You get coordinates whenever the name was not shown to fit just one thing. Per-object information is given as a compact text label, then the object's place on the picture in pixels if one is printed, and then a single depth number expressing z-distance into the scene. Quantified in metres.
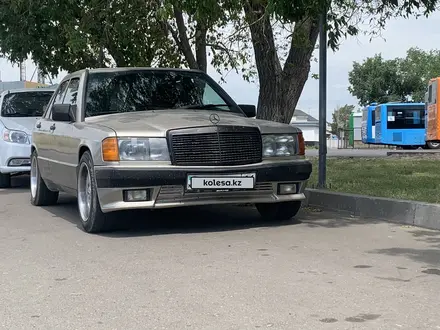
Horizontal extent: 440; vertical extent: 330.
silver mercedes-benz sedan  6.59
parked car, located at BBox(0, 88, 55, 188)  11.69
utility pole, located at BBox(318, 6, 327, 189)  9.41
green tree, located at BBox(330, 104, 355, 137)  93.56
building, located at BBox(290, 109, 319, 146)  88.56
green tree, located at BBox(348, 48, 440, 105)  56.06
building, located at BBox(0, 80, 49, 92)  33.81
